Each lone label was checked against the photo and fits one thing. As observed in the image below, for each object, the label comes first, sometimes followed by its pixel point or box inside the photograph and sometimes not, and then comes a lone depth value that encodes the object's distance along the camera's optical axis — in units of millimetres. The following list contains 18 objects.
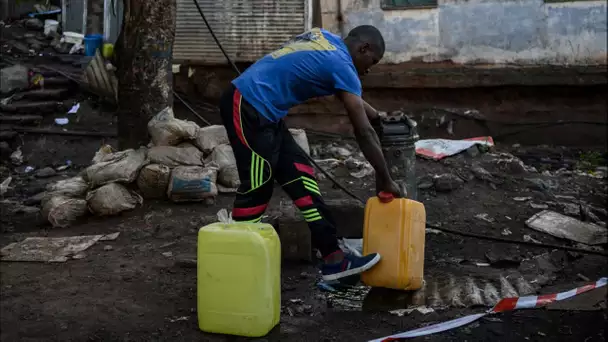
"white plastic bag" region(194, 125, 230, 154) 6426
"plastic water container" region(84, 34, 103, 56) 12820
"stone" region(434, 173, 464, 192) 6539
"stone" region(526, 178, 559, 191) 6840
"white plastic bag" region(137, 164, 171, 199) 5918
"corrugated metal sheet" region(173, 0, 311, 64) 9445
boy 3566
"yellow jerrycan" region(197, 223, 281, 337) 3062
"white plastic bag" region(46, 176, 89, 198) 6012
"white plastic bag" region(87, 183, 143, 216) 5781
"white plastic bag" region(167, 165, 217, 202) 5883
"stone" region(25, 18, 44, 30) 15250
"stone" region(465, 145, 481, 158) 8062
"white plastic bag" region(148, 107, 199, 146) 6129
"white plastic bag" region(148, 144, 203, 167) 6008
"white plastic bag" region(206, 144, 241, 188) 6324
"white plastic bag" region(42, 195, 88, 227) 5766
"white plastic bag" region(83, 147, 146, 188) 5883
